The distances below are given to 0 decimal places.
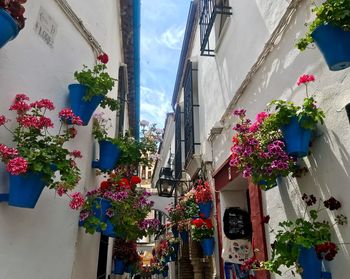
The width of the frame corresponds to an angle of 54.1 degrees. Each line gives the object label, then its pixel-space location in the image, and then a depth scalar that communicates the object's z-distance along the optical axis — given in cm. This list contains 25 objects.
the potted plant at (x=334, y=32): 202
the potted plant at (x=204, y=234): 608
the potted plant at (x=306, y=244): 235
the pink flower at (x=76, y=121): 330
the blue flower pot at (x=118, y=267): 797
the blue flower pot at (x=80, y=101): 381
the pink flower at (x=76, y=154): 319
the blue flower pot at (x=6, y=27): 212
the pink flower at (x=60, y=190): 269
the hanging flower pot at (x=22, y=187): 250
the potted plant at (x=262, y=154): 277
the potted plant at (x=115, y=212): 365
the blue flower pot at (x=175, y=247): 941
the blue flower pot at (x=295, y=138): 269
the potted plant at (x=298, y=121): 263
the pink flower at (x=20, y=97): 279
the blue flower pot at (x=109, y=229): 372
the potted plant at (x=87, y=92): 381
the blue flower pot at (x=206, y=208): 639
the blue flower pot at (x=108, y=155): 454
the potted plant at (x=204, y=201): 640
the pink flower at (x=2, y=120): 244
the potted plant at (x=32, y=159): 242
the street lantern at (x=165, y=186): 796
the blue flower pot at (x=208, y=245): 611
